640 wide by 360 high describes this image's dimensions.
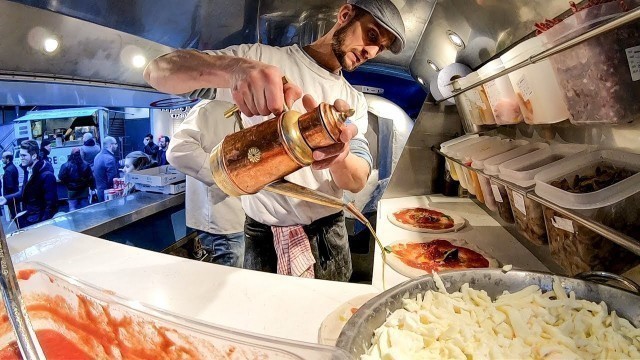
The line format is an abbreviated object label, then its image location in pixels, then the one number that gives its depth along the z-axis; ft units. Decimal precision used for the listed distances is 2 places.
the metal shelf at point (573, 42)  1.77
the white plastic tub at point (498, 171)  4.07
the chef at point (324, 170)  5.16
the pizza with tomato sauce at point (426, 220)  5.35
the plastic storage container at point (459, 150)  5.53
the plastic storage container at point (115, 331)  1.68
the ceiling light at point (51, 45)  5.23
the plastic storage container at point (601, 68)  2.27
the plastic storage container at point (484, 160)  4.50
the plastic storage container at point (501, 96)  3.78
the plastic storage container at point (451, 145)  6.09
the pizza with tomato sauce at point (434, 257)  3.86
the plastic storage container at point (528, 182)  3.33
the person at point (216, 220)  8.69
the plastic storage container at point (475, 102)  4.49
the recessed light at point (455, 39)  5.70
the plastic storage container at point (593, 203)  2.44
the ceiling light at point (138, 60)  6.19
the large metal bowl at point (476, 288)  1.96
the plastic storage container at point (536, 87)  2.95
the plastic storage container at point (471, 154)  5.00
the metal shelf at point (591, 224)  2.04
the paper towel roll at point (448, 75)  5.85
